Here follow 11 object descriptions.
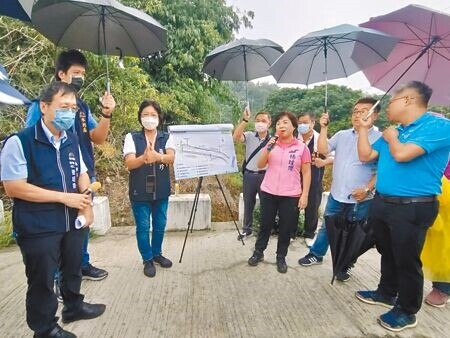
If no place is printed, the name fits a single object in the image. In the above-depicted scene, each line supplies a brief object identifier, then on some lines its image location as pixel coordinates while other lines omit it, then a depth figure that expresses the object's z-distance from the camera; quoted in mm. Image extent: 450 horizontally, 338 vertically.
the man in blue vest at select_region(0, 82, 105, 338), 1998
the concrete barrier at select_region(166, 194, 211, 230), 4805
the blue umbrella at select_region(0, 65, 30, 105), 2056
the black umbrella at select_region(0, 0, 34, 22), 2320
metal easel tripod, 3794
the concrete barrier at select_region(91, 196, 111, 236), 4602
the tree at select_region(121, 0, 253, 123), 7660
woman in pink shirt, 3414
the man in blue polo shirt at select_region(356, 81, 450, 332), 2336
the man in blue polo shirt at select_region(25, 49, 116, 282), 2715
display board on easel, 3504
